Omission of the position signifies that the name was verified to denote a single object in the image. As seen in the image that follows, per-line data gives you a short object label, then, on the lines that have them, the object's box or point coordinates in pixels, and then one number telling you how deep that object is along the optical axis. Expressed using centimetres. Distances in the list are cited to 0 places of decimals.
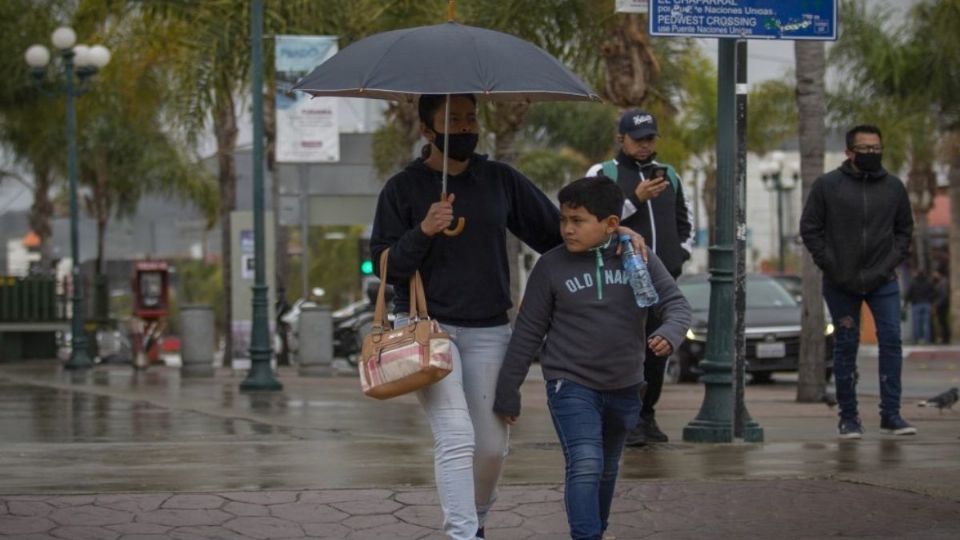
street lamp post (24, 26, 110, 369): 2622
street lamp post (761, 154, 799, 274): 4609
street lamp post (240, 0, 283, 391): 1859
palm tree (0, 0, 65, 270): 2917
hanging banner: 2375
